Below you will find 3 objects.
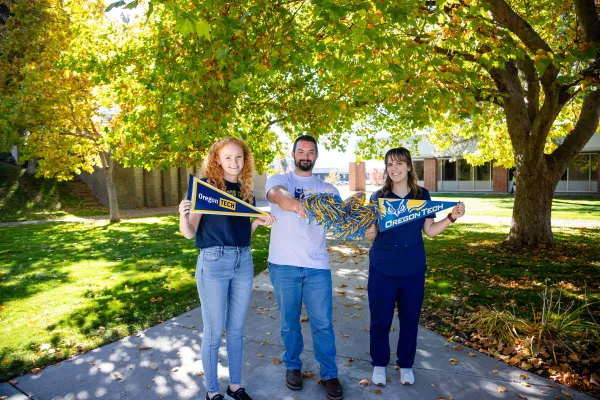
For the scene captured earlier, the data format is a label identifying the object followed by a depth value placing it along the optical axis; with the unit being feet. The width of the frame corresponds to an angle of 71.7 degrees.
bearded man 11.69
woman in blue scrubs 12.09
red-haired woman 10.73
